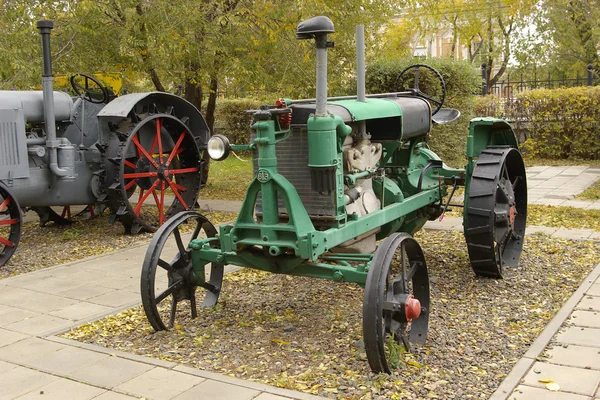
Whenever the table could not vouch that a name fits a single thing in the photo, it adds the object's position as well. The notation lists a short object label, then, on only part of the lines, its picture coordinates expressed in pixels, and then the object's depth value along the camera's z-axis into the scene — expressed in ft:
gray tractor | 22.31
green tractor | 12.96
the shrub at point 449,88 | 41.96
